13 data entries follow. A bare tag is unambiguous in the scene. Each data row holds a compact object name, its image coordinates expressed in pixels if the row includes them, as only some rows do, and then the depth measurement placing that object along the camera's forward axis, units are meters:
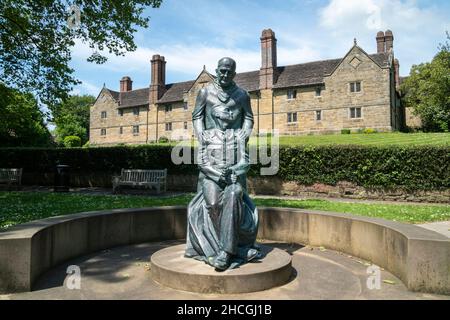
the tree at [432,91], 39.38
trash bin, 17.78
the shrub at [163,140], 50.19
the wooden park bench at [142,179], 16.92
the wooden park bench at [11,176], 19.02
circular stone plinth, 4.11
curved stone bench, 4.05
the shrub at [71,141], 51.75
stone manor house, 41.28
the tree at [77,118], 59.16
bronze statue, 4.66
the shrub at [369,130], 39.59
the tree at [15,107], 16.25
